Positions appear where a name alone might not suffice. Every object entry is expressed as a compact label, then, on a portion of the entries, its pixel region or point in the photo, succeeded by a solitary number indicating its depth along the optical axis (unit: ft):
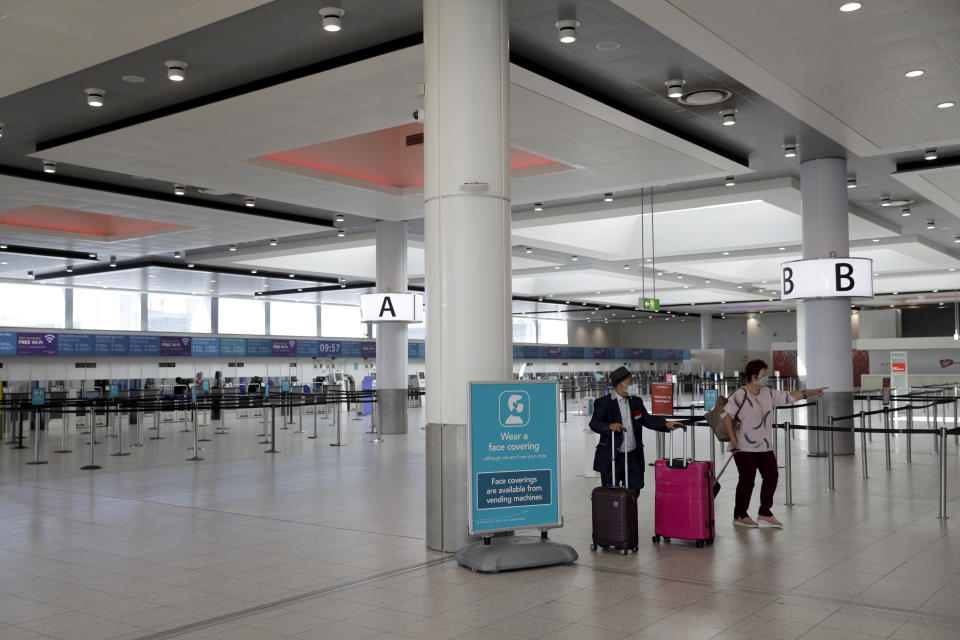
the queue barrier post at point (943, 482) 28.73
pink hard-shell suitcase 24.43
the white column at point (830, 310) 49.37
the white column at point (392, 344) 66.59
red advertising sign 51.57
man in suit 25.46
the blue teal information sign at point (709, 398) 59.51
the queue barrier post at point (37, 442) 48.22
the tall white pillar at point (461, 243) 24.14
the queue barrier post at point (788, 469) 32.22
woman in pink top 27.40
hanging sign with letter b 47.78
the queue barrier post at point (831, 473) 36.11
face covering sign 22.54
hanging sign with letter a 65.41
